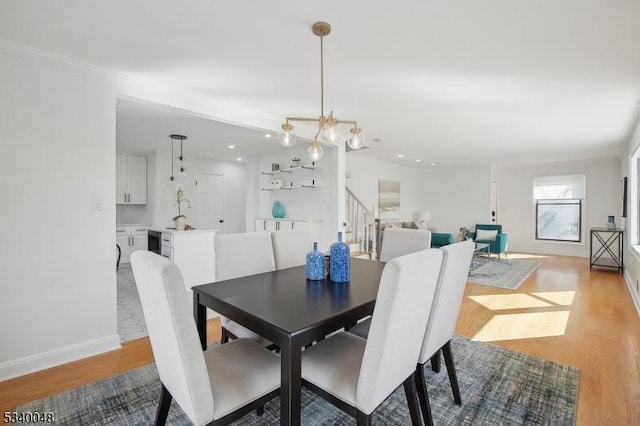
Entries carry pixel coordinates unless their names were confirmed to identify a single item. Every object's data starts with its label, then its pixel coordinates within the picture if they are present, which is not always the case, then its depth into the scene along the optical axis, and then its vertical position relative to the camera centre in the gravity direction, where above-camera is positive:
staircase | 5.41 -0.31
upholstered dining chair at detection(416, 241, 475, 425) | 1.53 -0.52
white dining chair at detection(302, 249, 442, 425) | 1.11 -0.59
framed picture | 7.40 +0.33
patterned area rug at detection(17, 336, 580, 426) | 1.68 -1.15
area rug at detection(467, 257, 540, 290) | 4.80 -1.07
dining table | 1.20 -0.46
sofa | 5.48 -0.49
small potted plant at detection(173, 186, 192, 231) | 4.00 -0.16
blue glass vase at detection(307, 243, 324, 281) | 1.98 -0.36
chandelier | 1.95 +0.57
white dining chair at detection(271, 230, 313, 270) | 2.51 -0.31
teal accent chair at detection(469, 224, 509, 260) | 6.74 -0.67
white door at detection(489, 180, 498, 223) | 8.37 +0.30
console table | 5.79 -0.73
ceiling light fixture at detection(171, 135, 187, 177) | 4.63 +1.06
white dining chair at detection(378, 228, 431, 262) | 2.59 -0.26
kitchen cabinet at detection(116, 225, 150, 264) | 5.60 -0.55
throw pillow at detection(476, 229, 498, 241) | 6.93 -0.50
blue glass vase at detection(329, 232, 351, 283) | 1.94 -0.33
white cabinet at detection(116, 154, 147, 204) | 5.78 +0.59
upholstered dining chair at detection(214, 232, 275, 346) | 2.01 -0.36
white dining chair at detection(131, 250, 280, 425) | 1.07 -0.66
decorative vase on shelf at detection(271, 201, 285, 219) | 5.72 +0.01
